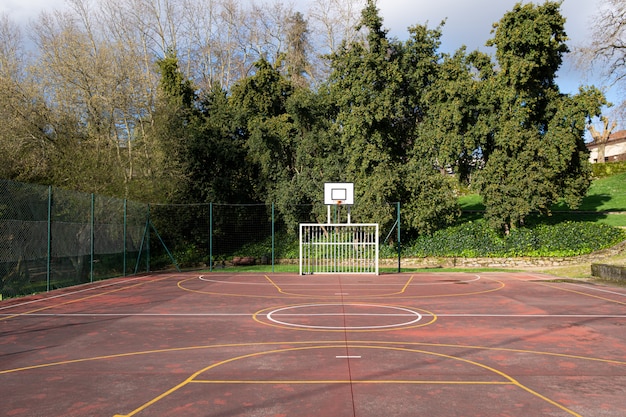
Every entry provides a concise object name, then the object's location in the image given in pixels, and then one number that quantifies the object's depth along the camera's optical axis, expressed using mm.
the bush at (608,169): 34719
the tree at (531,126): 20797
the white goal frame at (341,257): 19781
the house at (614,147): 48859
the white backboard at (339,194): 19141
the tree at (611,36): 24578
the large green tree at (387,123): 22875
